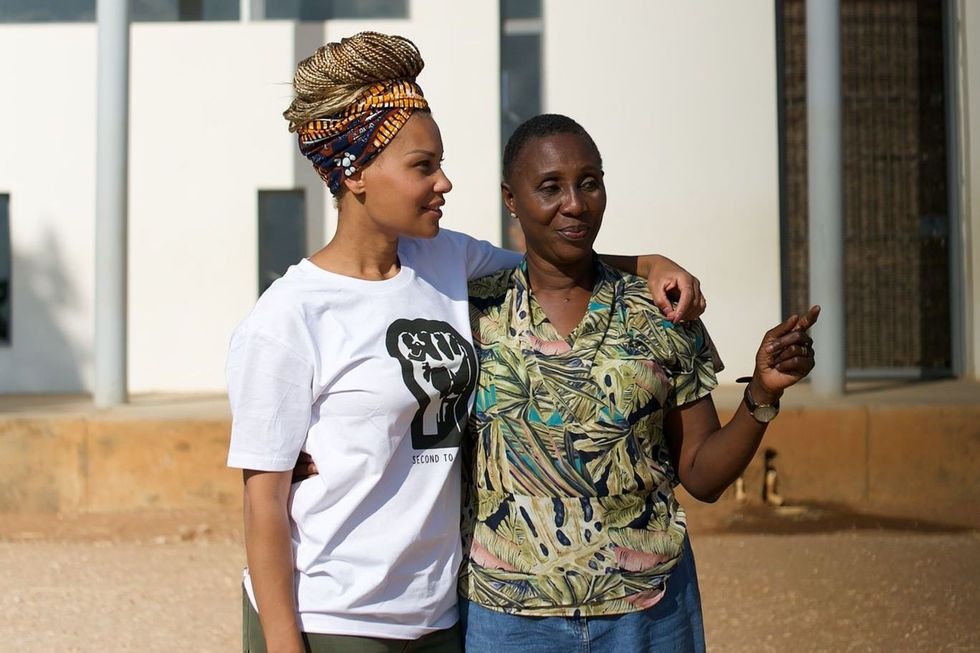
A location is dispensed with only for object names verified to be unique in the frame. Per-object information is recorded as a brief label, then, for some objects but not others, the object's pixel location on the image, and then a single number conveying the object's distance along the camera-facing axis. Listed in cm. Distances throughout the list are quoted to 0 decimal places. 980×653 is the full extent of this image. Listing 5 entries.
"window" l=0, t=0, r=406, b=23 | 1045
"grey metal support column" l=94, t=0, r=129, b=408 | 855
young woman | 211
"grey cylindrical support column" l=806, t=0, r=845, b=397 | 848
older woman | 222
